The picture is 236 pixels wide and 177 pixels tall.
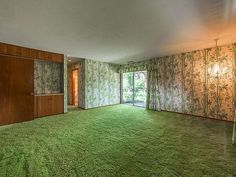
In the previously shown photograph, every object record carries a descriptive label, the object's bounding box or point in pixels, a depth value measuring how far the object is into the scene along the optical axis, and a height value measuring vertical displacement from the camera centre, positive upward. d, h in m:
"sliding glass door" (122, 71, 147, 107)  7.38 -0.12
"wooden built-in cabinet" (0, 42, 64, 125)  4.14 +0.02
